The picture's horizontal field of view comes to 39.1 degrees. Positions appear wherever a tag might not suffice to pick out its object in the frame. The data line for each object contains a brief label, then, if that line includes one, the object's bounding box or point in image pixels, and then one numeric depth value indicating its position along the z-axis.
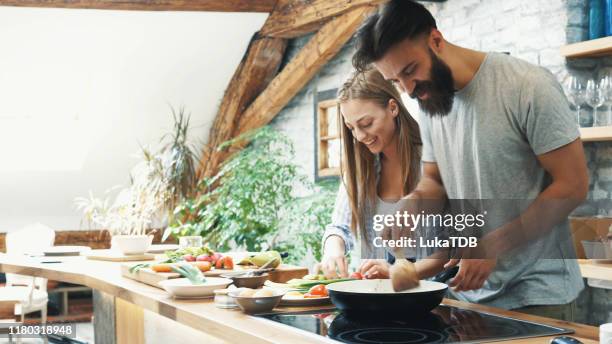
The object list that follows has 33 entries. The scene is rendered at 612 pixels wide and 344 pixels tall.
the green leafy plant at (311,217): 5.86
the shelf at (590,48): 3.92
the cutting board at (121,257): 4.16
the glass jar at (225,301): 2.46
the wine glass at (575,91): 3.86
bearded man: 2.19
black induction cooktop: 1.87
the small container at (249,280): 2.88
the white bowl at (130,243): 4.24
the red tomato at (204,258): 3.44
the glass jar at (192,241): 3.96
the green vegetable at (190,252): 3.60
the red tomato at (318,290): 2.50
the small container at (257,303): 2.29
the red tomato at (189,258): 3.46
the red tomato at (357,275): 2.66
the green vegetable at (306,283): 2.62
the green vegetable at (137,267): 3.21
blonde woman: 2.90
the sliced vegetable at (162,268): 3.08
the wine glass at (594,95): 3.82
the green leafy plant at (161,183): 7.10
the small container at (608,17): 4.00
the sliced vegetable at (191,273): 2.71
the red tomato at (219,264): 3.40
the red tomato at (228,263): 3.36
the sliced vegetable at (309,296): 2.47
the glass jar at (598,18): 4.08
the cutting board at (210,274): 3.03
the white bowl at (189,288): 2.66
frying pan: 2.04
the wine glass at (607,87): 3.80
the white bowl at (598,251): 3.75
